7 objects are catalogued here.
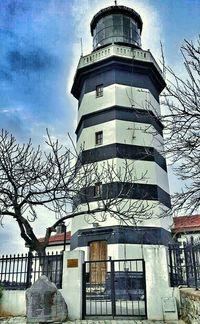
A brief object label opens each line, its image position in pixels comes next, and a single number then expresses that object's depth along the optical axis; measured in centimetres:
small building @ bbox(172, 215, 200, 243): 2319
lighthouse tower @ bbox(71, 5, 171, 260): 1867
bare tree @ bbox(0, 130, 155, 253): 1138
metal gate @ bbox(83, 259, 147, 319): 1030
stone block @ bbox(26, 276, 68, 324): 930
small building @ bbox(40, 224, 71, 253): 2909
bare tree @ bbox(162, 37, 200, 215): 689
